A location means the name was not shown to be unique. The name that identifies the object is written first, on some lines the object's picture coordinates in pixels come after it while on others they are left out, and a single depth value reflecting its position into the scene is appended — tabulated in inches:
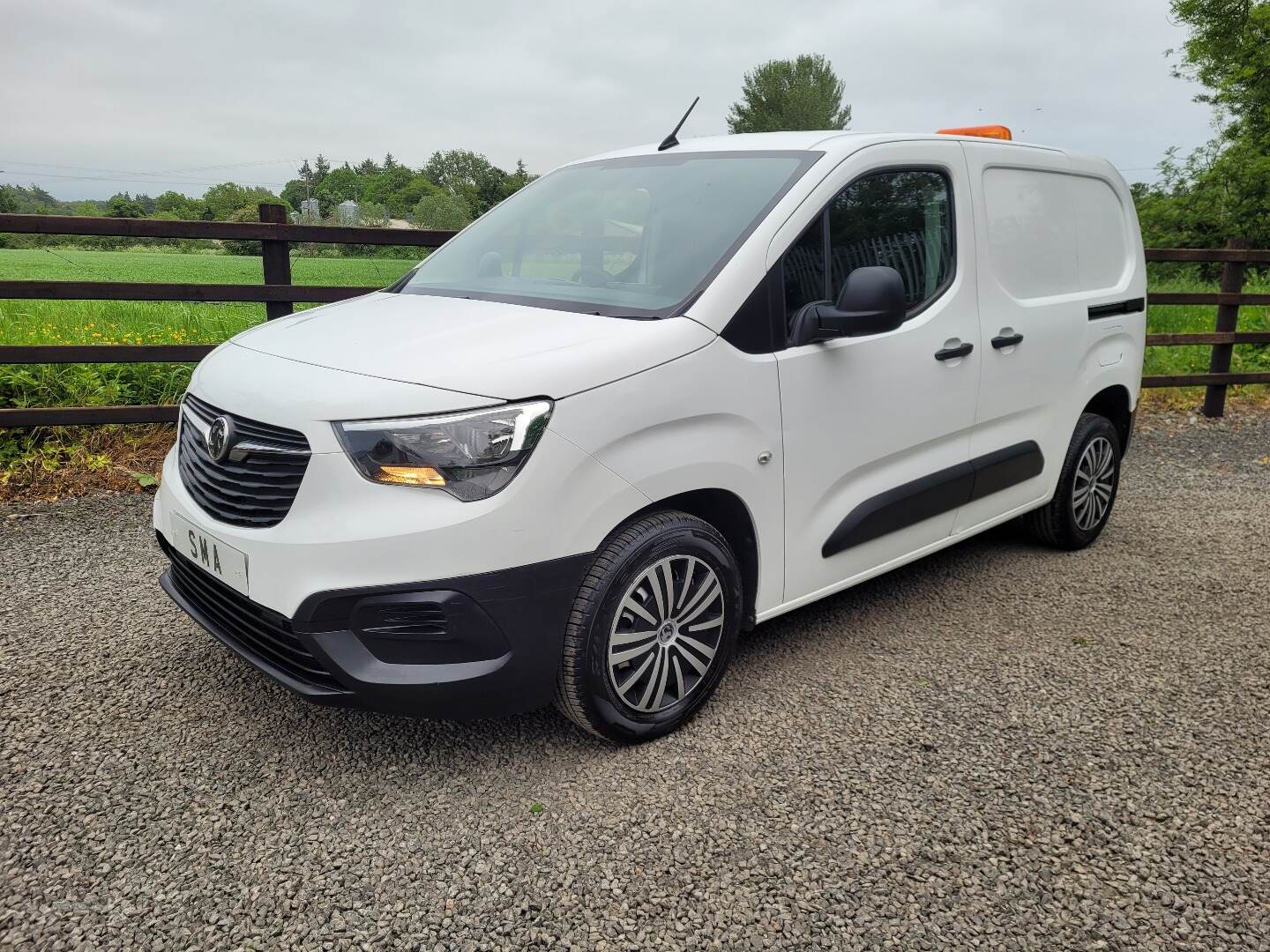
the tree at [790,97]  2977.4
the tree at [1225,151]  896.9
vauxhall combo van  92.0
